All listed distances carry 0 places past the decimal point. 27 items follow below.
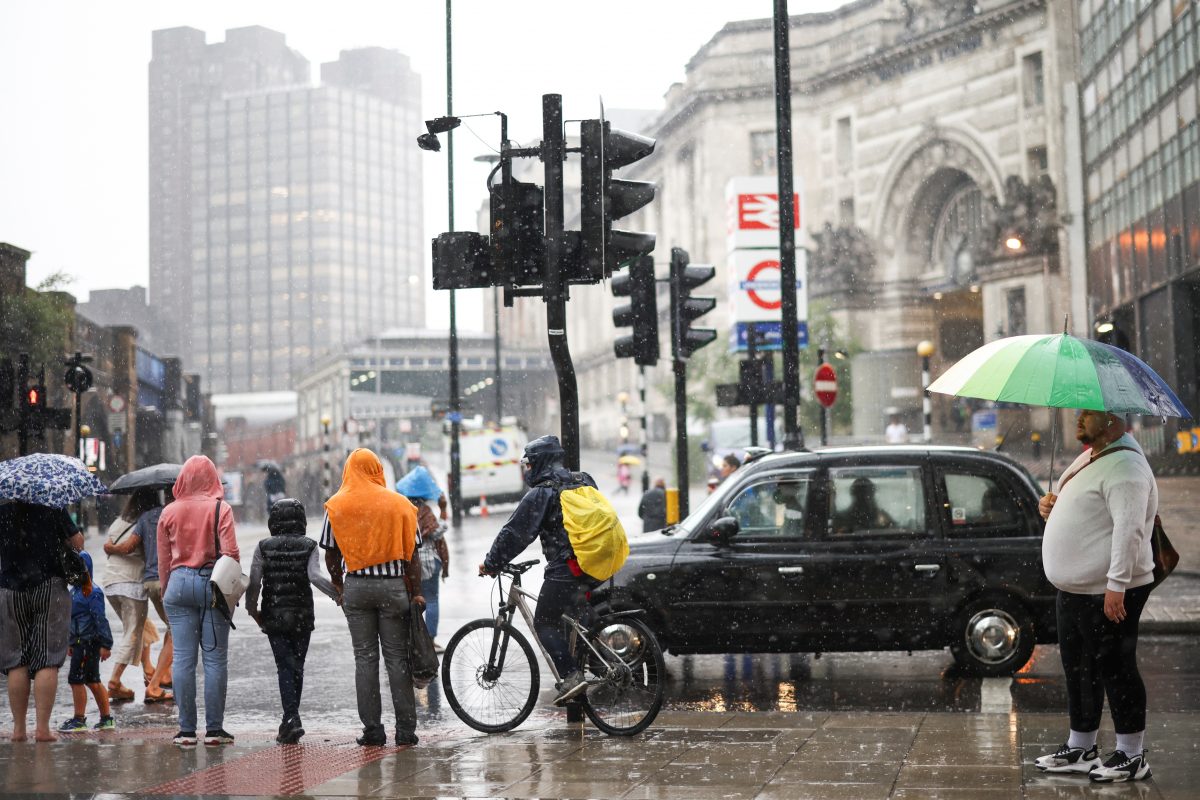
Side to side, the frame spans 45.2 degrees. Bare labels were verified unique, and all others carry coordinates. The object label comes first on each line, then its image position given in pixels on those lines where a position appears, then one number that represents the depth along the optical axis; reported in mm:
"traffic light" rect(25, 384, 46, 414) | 22594
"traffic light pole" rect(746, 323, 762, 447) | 17562
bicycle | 8414
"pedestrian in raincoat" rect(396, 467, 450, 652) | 12664
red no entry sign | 20638
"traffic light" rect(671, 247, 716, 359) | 15695
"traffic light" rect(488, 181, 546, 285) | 9648
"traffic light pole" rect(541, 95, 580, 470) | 9414
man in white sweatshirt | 6629
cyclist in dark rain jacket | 8578
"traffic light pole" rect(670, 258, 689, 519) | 15633
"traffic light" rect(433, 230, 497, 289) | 9711
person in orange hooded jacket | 8250
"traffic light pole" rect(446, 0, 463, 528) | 34844
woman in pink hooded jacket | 8781
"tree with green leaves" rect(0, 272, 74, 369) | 42594
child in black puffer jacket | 8570
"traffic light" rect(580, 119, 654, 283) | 9516
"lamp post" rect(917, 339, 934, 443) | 26164
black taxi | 10992
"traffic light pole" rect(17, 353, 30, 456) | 22609
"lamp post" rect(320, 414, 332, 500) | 43575
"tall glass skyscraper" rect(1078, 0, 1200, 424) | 35750
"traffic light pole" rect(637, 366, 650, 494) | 25009
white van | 45719
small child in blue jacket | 9648
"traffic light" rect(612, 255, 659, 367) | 14180
